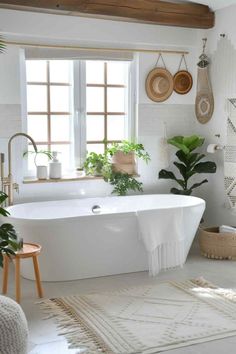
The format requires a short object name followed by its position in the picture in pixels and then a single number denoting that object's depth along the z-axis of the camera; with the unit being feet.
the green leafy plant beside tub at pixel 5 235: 8.83
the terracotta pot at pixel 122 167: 17.47
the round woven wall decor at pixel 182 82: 18.63
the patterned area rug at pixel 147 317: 10.25
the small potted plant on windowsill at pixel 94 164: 17.38
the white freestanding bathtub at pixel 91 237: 13.44
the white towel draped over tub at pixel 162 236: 14.38
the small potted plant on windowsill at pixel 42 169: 16.72
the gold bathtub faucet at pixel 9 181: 15.25
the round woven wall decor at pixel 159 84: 18.13
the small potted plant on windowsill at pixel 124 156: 17.48
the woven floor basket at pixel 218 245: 16.20
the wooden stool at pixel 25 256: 12.04
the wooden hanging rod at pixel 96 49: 15.94
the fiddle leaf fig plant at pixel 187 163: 17.88
